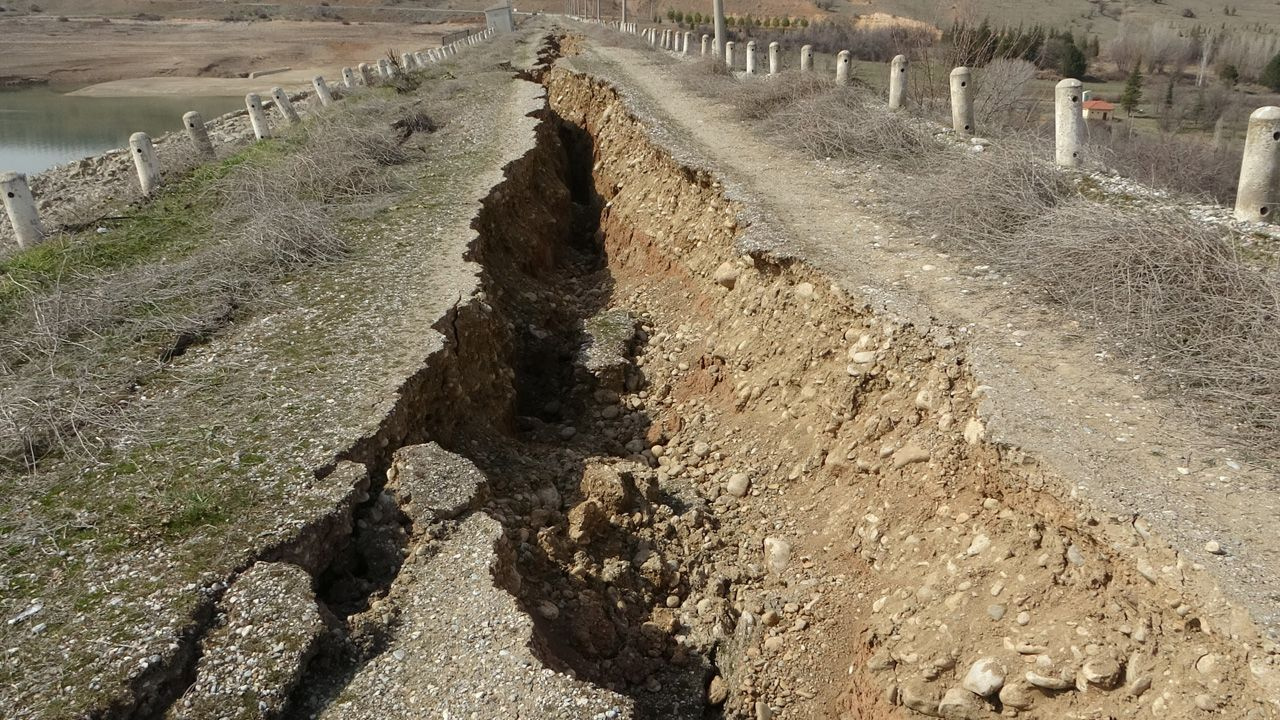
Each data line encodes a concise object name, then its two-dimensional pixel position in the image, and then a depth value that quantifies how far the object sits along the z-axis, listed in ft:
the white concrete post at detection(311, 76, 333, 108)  51.30
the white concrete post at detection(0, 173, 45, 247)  27.32
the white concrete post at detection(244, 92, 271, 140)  40.83
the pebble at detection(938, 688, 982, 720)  11.80
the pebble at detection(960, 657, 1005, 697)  11.66
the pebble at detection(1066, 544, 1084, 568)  11.76
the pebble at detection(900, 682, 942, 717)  12.29
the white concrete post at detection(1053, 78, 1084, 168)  23.53
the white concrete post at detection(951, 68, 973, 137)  29.60
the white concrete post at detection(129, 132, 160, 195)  32.35
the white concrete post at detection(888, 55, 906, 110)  34.78
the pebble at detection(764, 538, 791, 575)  16.76
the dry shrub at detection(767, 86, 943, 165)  28.75
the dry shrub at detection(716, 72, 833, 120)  36.55
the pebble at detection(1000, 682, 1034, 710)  11.25
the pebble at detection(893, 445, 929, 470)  15.33
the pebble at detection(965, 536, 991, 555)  13.34
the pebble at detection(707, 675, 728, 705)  14.84
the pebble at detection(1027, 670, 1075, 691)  10.91
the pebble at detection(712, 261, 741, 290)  24.17
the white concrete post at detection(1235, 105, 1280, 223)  18.31
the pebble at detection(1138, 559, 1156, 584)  10.59
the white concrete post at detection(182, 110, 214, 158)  37.42
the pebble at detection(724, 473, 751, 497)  19.13
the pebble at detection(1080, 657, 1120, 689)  10.52
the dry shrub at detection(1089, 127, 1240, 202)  24.21
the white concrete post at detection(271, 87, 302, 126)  46.55
